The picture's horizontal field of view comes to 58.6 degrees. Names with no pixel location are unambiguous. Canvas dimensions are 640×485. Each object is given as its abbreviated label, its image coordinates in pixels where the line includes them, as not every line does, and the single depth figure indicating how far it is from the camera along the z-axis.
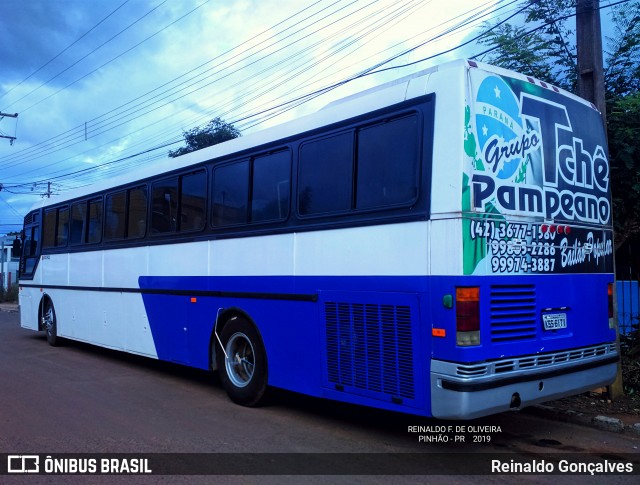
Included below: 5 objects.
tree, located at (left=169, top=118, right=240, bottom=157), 19.72
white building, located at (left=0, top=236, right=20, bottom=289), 37.28
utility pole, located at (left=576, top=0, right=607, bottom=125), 7.29
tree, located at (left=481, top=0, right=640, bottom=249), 7.81
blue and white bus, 4.84
